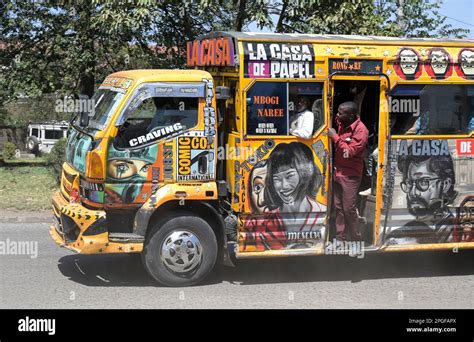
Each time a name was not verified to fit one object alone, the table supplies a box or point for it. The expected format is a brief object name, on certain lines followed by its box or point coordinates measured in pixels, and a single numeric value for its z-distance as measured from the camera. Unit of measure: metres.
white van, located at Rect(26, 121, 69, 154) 38.25
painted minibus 7.57
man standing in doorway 8.08
